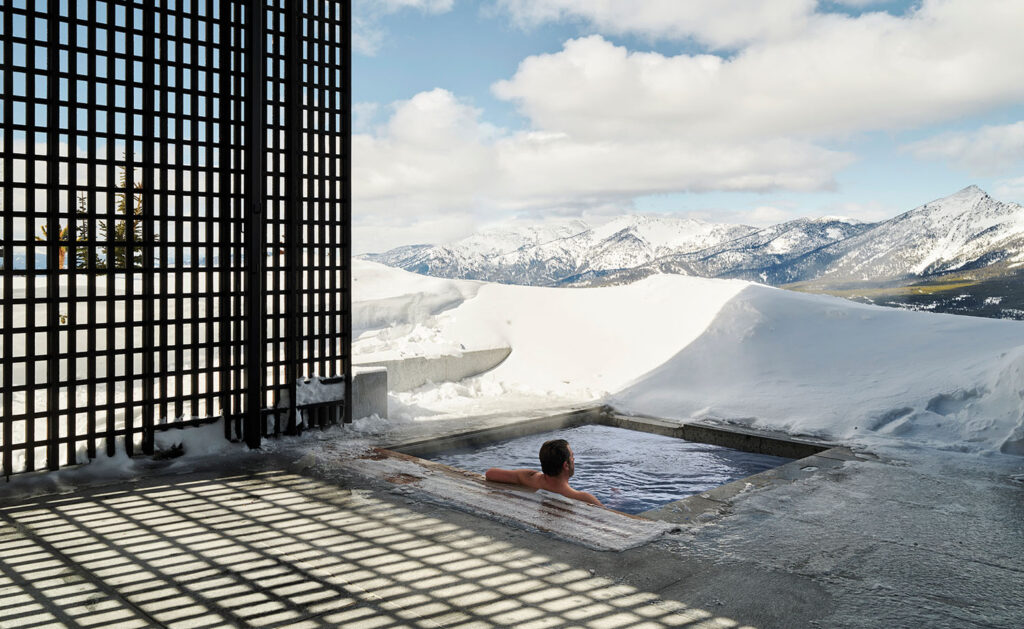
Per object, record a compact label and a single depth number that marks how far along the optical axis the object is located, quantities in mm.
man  4012
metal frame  4367
